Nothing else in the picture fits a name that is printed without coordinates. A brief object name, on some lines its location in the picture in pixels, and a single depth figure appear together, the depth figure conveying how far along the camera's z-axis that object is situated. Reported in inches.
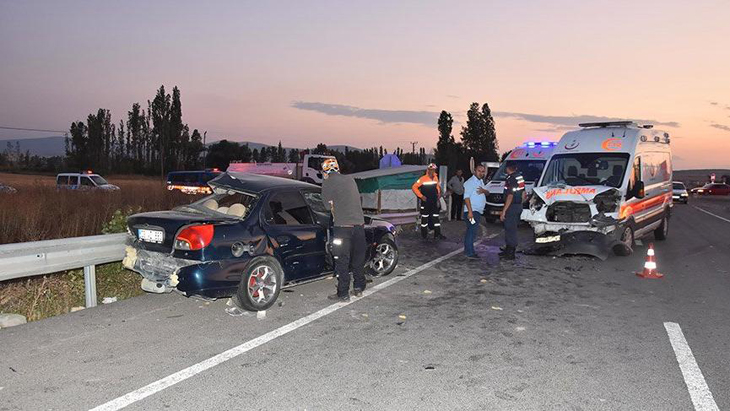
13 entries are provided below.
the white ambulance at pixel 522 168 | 623.8
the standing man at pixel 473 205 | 402.3
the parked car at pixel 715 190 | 1913.1
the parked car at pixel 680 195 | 1357.0
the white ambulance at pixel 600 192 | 400.5
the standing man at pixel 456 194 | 662.5
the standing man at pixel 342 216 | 262.5
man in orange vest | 502.6
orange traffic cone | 335.9
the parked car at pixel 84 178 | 1002.7
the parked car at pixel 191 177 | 952.6
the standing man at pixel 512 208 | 391.5
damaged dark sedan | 223.0
